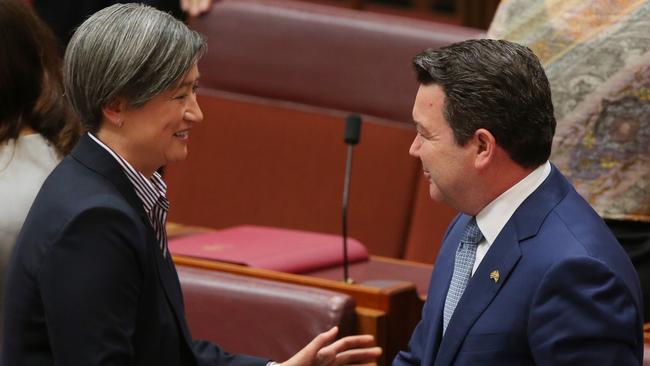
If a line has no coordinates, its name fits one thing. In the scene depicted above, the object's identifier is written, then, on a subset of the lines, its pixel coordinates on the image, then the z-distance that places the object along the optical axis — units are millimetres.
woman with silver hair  8965
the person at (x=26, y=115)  9454
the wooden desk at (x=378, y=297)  9725
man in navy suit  8984
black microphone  9907
